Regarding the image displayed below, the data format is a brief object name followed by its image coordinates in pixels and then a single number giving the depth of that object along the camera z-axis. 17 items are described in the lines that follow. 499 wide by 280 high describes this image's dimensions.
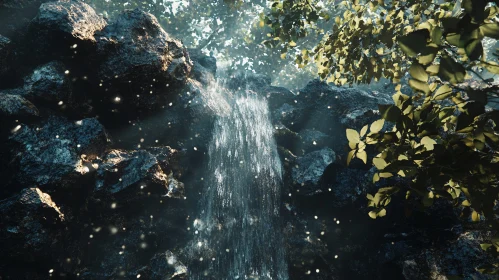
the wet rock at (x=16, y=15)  9.70
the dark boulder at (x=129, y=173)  8.84
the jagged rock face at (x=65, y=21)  8.62
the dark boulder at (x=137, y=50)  9.30
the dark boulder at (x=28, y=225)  6.86
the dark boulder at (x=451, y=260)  7.24
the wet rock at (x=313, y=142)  13.70
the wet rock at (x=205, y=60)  17.03
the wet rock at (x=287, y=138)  13.82
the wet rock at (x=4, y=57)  8.77
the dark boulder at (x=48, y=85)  8.66
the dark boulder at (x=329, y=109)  13.17
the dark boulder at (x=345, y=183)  10.91
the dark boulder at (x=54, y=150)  7.83
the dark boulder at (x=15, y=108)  7.88
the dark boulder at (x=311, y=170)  11.20
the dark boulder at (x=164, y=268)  8.43
